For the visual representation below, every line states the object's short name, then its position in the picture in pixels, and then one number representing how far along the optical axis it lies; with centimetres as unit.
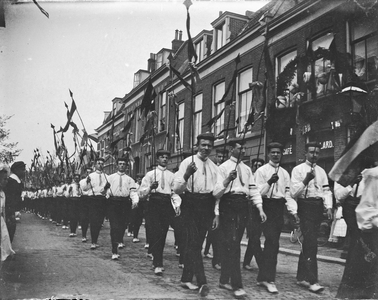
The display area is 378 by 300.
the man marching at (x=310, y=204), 564
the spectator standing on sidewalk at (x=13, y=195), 681
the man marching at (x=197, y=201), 538
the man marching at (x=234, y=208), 524
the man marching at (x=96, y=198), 961
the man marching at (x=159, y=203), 669
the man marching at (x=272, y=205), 565
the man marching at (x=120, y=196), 843
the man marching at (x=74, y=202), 1273
